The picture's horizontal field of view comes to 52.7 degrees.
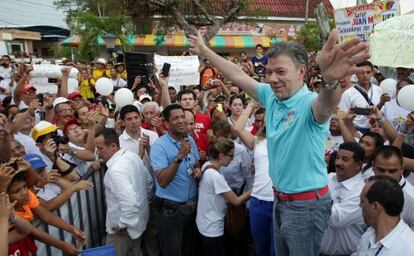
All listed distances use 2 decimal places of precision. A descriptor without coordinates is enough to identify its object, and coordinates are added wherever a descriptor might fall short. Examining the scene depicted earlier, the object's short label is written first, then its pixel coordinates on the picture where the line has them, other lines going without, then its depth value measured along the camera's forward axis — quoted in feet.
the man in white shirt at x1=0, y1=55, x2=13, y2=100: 31.15
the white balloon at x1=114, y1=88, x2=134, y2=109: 20.92
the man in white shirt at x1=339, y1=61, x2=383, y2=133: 17.81
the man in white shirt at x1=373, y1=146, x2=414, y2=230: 10.41
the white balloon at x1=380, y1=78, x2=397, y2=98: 19.80
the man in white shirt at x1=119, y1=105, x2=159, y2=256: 14.70
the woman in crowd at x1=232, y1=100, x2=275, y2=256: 12.59
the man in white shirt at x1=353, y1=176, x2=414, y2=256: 8.50
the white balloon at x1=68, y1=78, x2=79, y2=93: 27.78
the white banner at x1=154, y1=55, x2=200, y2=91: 25.05
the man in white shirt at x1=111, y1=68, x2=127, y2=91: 36.06
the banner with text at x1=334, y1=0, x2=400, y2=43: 23.24
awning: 104.01
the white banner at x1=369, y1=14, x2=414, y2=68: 17.27
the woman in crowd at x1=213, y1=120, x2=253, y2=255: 14.19
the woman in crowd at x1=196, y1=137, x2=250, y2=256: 13.07
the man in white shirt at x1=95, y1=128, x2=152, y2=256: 12.55
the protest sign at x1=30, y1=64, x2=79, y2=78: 24.17
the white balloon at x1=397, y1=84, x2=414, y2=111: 15.34
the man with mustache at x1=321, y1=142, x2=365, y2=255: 10.55
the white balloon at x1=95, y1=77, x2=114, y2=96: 25.55
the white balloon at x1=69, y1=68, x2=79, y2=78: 28.66
